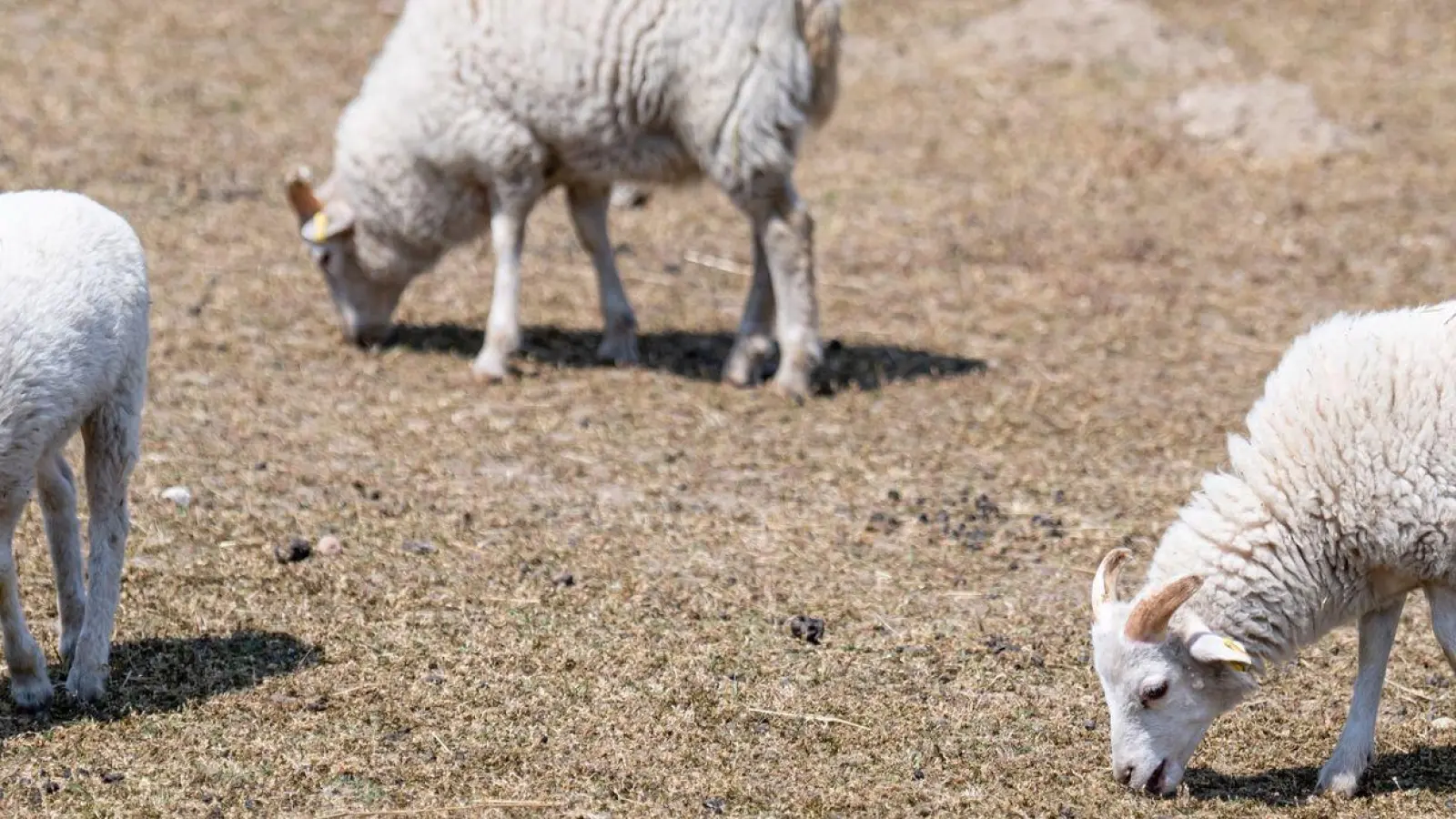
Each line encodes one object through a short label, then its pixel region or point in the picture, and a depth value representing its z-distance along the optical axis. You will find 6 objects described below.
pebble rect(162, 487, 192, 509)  14.48
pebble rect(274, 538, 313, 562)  13.43
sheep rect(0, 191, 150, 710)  10.09
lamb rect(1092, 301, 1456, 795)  9.93
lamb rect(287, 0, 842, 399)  17.75
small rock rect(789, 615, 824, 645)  12.58
